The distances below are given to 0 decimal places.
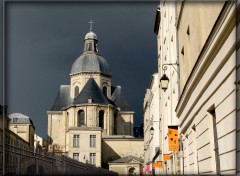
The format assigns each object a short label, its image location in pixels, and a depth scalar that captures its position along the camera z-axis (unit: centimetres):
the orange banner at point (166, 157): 1969
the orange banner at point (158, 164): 2412
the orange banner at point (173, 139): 1423
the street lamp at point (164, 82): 1395
